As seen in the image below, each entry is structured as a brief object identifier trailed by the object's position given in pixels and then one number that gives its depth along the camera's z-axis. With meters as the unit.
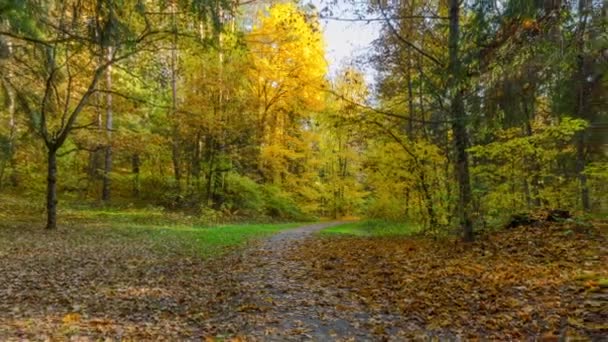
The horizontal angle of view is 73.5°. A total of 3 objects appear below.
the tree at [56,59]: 7.27
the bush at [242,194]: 21.09
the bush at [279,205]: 22.92
